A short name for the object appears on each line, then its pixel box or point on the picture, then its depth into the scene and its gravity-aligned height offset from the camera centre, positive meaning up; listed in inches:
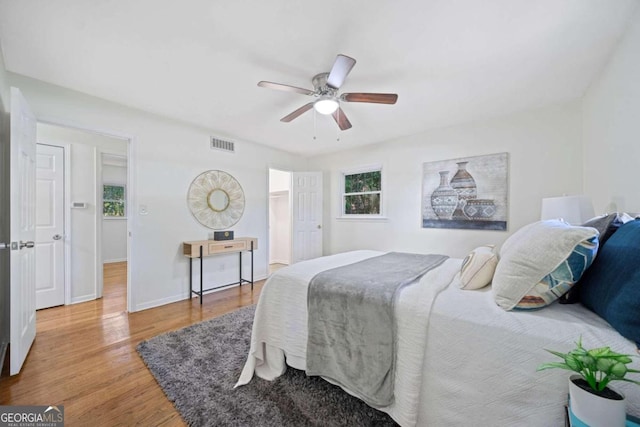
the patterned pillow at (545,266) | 42.3 -9.3
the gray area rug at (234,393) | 56.1 -46.6
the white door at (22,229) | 68.8 -5.9
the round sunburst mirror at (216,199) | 143.3 +7.3
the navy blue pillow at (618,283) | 34.3 -10.8
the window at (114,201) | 247.6 +9.6
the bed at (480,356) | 37.7 -24.7
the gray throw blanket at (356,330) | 53.0 -27.6
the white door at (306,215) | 196.4 -2.5
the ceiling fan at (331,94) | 75.6 +40.7
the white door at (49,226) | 120.0 -7.9
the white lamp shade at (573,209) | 82.4 +1.7
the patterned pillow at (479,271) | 58.3 -13.8
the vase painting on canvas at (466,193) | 127.1 +11.2
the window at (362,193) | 175.0 +14.4
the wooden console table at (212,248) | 131.8 -20.8
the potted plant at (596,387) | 26.8 -20.3
